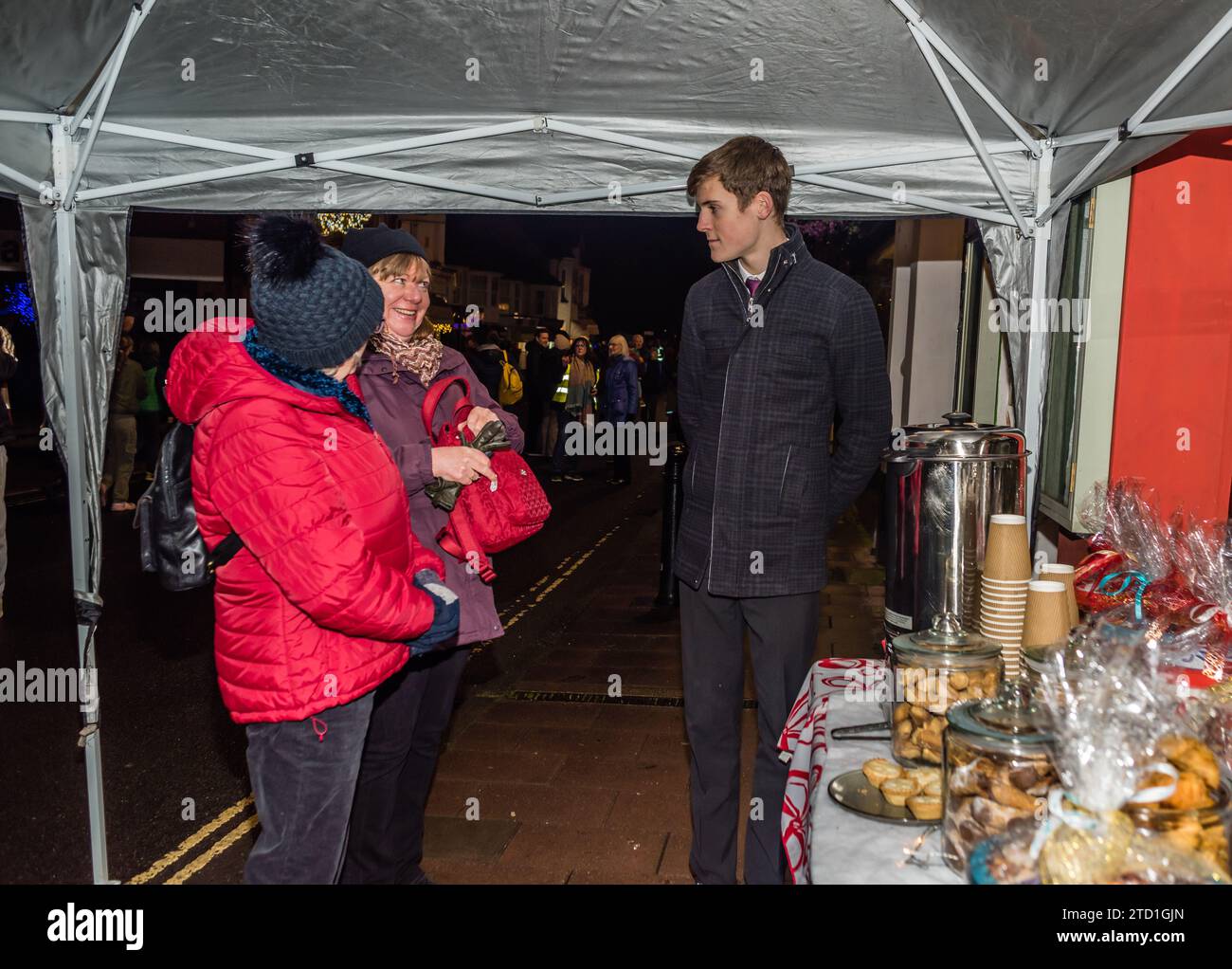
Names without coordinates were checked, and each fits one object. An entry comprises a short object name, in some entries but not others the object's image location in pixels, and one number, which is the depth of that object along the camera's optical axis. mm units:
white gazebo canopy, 3725
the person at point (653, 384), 23281
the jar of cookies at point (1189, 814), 1605
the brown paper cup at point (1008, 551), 2676
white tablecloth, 1947
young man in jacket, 3293
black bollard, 8789
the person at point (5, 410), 8141
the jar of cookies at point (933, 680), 2287
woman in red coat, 2475
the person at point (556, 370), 18547
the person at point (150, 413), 15445
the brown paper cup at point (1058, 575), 2771
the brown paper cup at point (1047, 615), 2430
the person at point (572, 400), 18062
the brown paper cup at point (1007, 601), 2662
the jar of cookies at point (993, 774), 1792
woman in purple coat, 3445
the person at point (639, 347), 26156
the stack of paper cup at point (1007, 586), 2658
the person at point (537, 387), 18578
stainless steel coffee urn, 3020
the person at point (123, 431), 13570
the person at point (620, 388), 17406
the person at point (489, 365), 16812
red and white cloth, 2457
